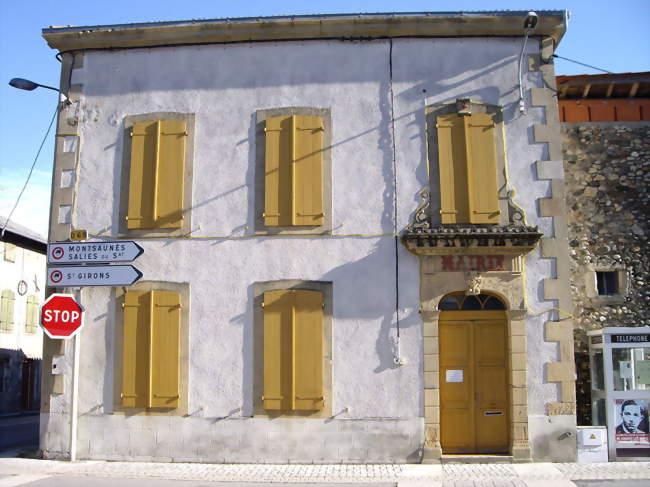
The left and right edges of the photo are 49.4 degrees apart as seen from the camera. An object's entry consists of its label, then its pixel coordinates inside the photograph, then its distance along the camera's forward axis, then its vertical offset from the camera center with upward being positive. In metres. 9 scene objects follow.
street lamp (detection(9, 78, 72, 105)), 11.86 +4.43
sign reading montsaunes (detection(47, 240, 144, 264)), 11.09 +1.52
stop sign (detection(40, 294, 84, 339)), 10.93 +0.52
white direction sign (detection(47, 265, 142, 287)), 11.01 +1.15
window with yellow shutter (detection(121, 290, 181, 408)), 11.22 -0.01
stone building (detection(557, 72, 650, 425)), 12.28 +2.61
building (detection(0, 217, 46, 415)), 22.58 +1.07
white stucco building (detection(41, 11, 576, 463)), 10.91 +1.68
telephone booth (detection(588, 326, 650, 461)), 10.79 -0.64
